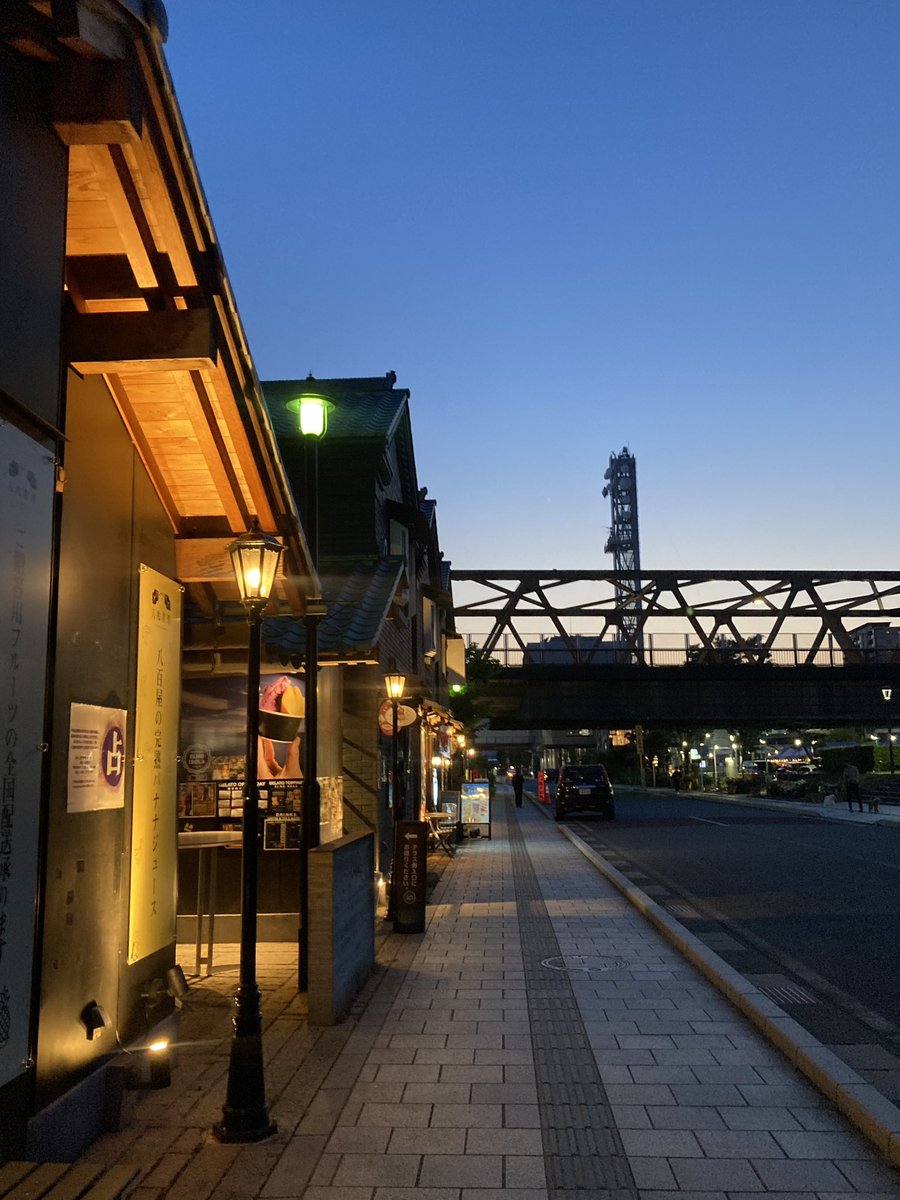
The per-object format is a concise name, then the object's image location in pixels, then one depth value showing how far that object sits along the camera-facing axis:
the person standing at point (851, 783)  35.09
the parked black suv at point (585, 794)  34.50
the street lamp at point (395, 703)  13.48
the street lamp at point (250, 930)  5.28
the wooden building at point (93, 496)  4.34
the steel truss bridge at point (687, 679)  39.94
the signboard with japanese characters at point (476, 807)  26.22
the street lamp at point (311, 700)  8.87
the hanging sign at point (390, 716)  16.08
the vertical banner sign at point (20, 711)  4.16
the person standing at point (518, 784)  43.67
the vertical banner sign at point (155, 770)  6.16
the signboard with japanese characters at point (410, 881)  11.43
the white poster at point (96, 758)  5.08
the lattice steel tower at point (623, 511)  95.00
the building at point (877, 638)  93.86
